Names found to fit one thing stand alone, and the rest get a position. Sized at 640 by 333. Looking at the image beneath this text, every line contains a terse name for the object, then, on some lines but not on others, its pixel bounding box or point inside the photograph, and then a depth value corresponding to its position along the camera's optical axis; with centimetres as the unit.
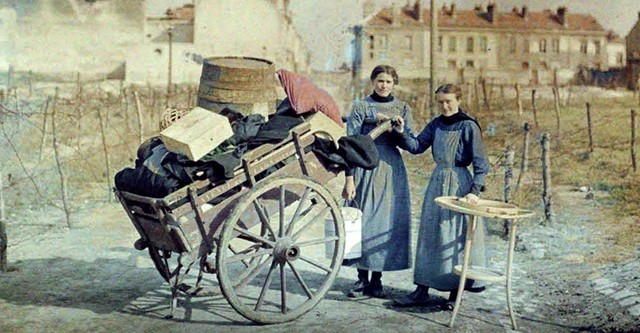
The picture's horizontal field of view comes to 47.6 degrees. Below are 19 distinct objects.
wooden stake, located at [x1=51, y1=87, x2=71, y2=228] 895
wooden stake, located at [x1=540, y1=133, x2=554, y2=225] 879
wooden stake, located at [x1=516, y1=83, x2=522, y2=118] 1955
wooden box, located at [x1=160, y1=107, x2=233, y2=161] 466
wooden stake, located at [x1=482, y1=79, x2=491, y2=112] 2176
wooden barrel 618
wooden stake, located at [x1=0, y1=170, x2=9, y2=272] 670
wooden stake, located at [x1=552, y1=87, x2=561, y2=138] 1588
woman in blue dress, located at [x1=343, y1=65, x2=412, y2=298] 576
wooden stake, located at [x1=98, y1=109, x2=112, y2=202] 1100
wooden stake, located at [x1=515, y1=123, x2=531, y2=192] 1009
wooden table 483
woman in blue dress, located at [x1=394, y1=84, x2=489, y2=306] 539
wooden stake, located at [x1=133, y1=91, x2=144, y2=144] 1228
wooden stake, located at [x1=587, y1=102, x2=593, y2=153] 1379
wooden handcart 470
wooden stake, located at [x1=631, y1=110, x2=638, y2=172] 1203
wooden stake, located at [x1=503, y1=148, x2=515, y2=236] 841
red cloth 519
